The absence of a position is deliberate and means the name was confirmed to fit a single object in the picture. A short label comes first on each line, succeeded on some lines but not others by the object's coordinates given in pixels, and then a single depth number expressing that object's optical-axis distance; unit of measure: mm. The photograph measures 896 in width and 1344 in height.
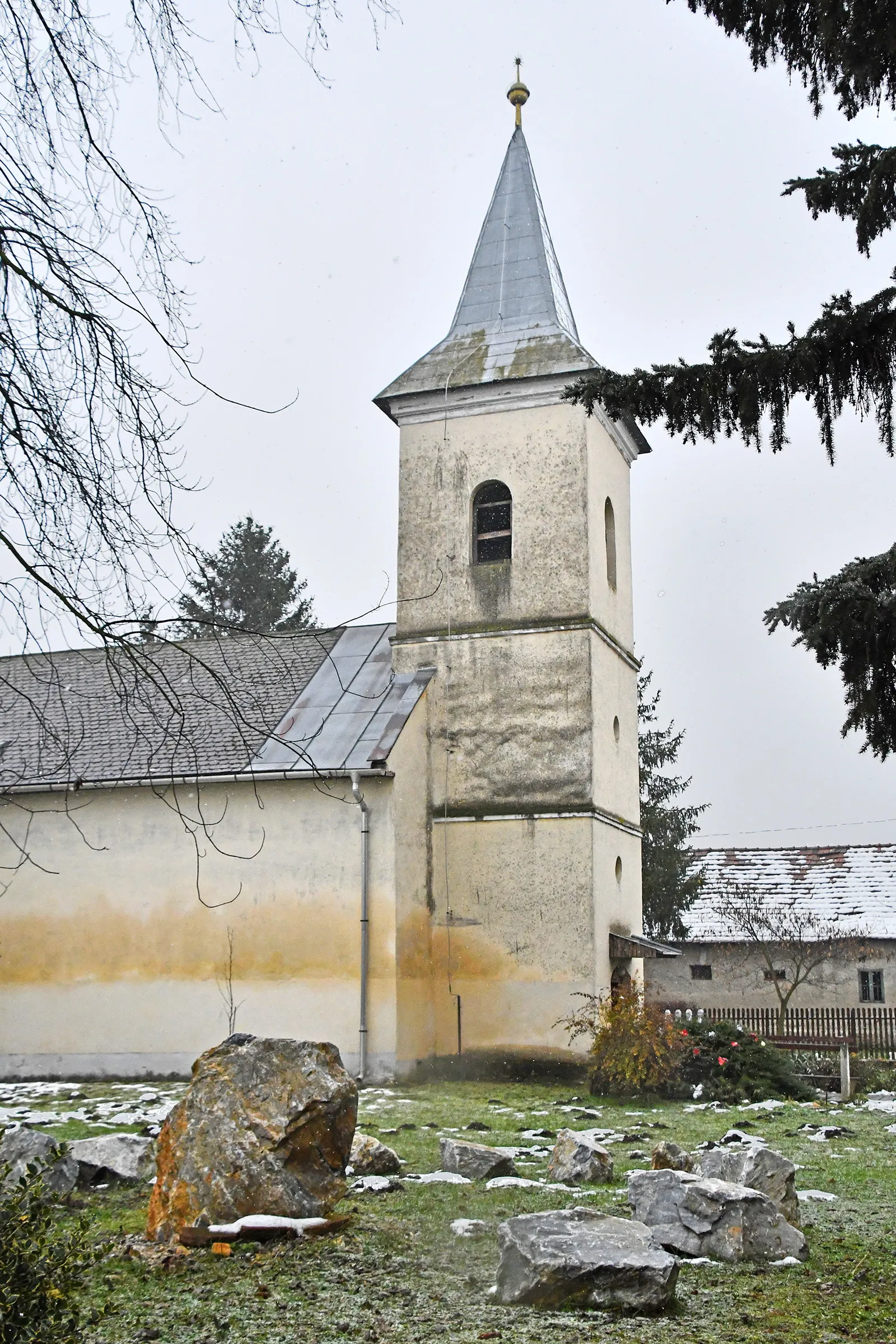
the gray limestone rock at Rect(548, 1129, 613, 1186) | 8547
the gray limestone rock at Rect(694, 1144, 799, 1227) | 7188
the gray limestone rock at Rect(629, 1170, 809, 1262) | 6613
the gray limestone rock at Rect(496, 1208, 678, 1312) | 5629
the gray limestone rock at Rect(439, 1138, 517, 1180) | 8656
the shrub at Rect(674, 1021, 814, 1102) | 15453
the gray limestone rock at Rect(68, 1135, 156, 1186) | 8281
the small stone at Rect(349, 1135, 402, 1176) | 8750
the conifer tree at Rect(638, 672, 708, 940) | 31156
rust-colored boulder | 6785
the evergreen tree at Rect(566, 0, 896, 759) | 6074
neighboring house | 33219
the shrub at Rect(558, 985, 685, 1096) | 15016
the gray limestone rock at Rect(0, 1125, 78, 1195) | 7832
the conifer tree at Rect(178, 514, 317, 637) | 44688
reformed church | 17188
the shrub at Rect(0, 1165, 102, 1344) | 4082
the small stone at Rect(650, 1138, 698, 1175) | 7902
